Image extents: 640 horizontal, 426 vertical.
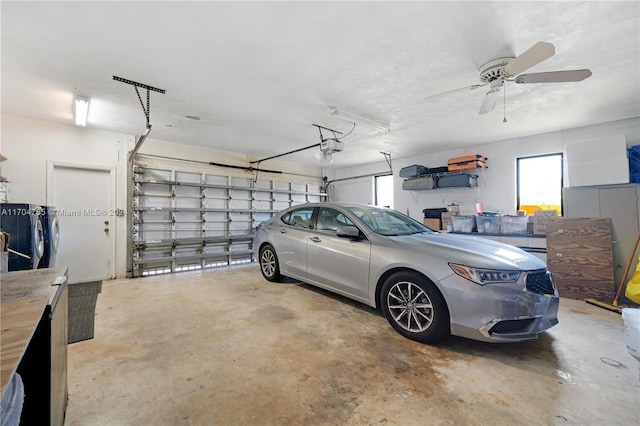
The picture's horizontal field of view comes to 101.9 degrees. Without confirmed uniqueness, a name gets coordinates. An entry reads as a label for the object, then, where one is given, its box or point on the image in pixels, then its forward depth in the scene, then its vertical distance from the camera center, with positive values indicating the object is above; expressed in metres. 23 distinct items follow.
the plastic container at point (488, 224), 4.94 -0.22
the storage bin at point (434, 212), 5.88 +0.02
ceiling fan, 1.99 +1.24
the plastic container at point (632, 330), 2.07 -0.95
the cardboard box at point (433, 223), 5.80 -0.23
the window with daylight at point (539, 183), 4.75 +0.57
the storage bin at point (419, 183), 5.88 +0.69
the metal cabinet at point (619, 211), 3.56 +0.02
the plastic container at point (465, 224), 5.23 -0.23
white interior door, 4.39 -0.08
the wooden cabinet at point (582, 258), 3.59 -0.65
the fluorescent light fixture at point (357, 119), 3.54 +1.39
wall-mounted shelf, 5.40 +0.70
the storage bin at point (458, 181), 5.36 +0.68
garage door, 5.13 -0.09
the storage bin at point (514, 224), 4.64 -0.21
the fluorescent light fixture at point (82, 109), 3.29 +1.41
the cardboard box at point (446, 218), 5.62 -0.11
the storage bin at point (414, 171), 6.05 +1.00
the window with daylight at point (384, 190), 7.44 +0.66
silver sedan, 2.05 -0.58
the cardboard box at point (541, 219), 4.32 -0.11
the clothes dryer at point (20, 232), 2.94 -0.22
